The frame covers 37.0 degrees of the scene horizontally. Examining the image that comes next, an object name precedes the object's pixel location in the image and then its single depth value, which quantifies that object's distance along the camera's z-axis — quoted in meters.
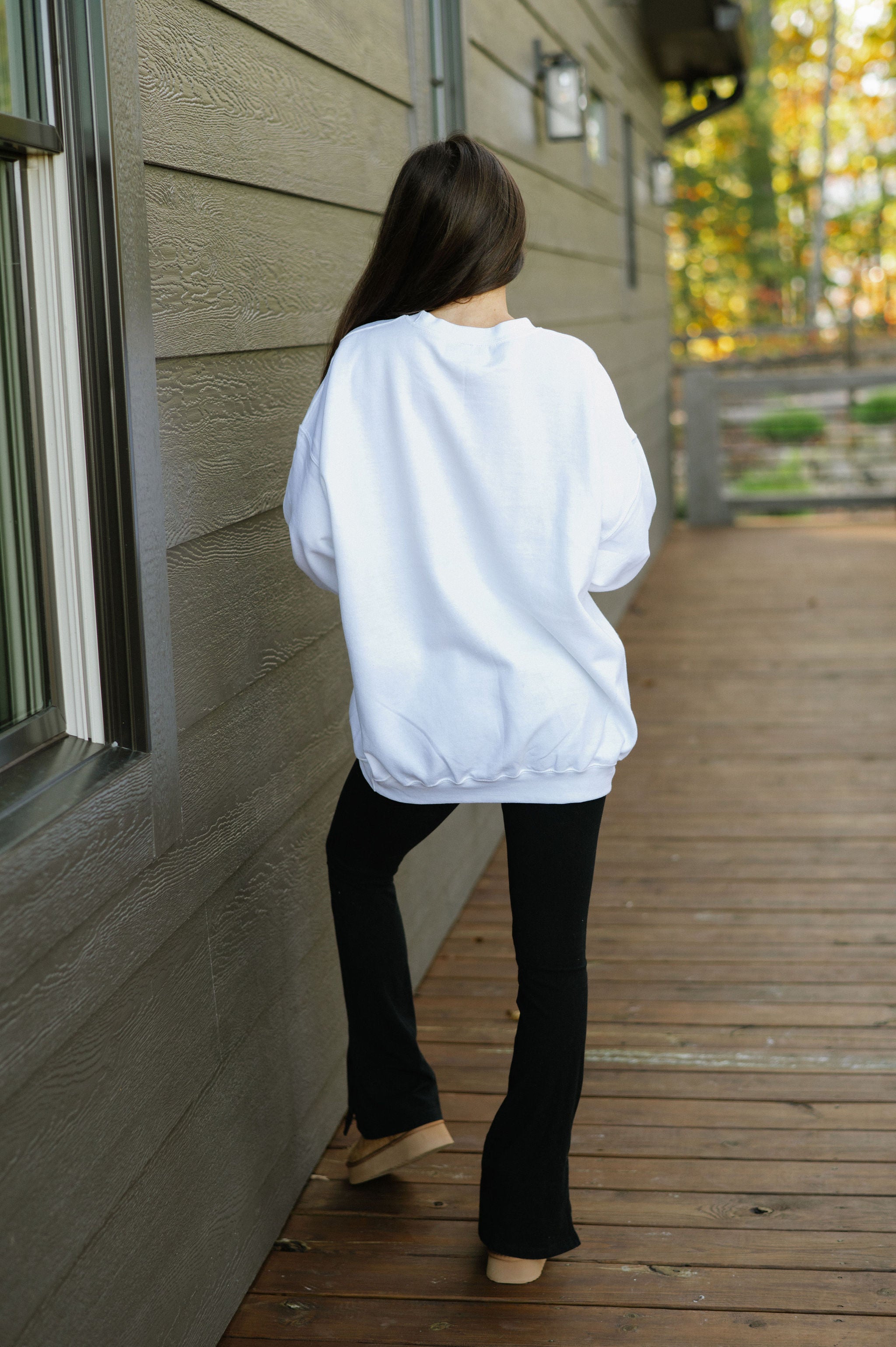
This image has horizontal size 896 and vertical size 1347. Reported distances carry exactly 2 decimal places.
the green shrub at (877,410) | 9.67
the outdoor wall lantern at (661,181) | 9.13
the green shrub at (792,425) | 9.80
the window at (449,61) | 3.08
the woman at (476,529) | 1.60
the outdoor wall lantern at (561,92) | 4.36
